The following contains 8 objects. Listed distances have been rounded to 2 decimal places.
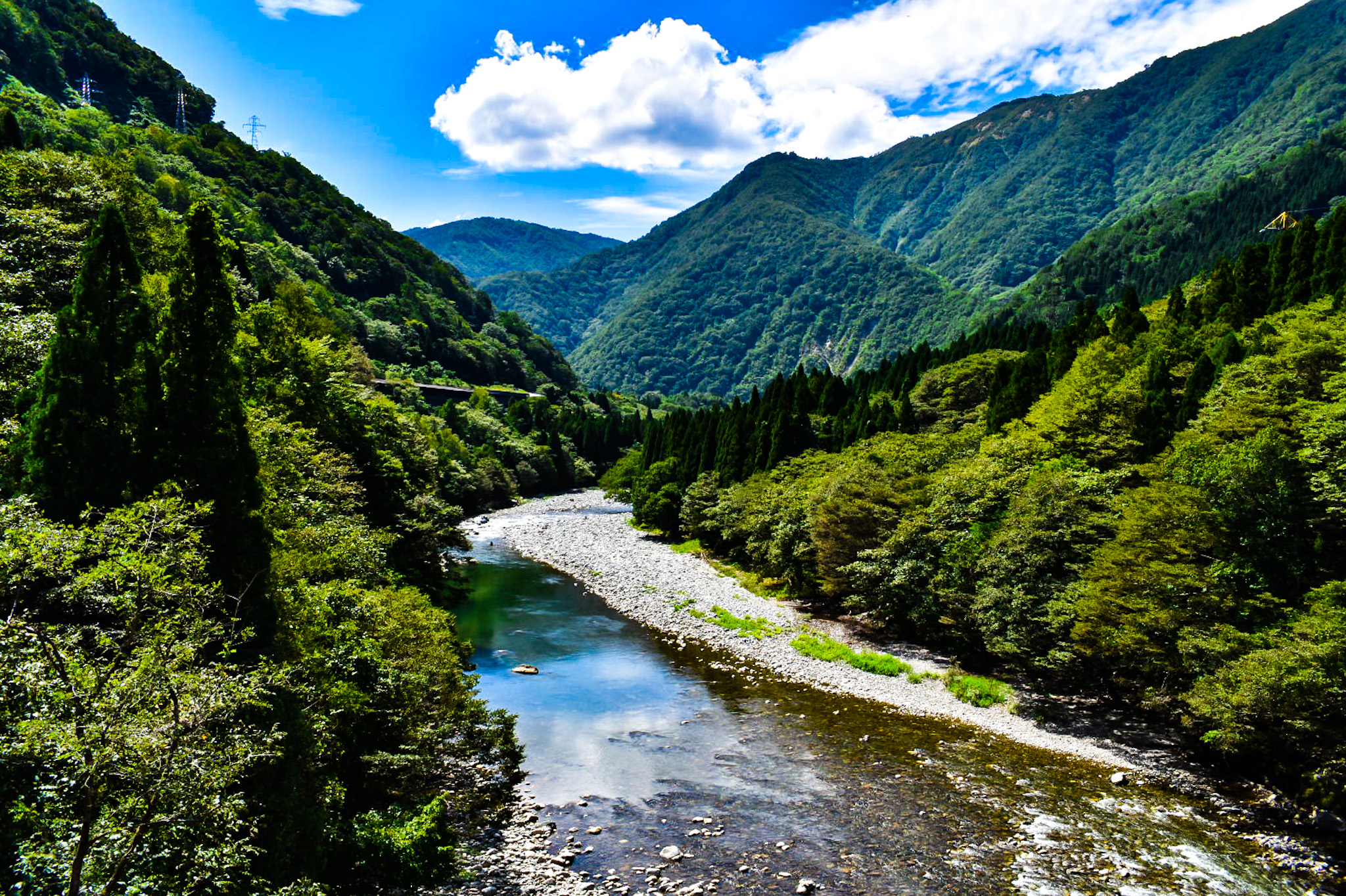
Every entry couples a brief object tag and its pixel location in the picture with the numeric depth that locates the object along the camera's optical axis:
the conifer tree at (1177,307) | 51.25
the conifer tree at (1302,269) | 41.56
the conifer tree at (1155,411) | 33.62
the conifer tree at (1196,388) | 33.19
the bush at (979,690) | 29.20
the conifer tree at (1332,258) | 39.53
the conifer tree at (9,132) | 43.97
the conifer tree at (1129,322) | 49.00
